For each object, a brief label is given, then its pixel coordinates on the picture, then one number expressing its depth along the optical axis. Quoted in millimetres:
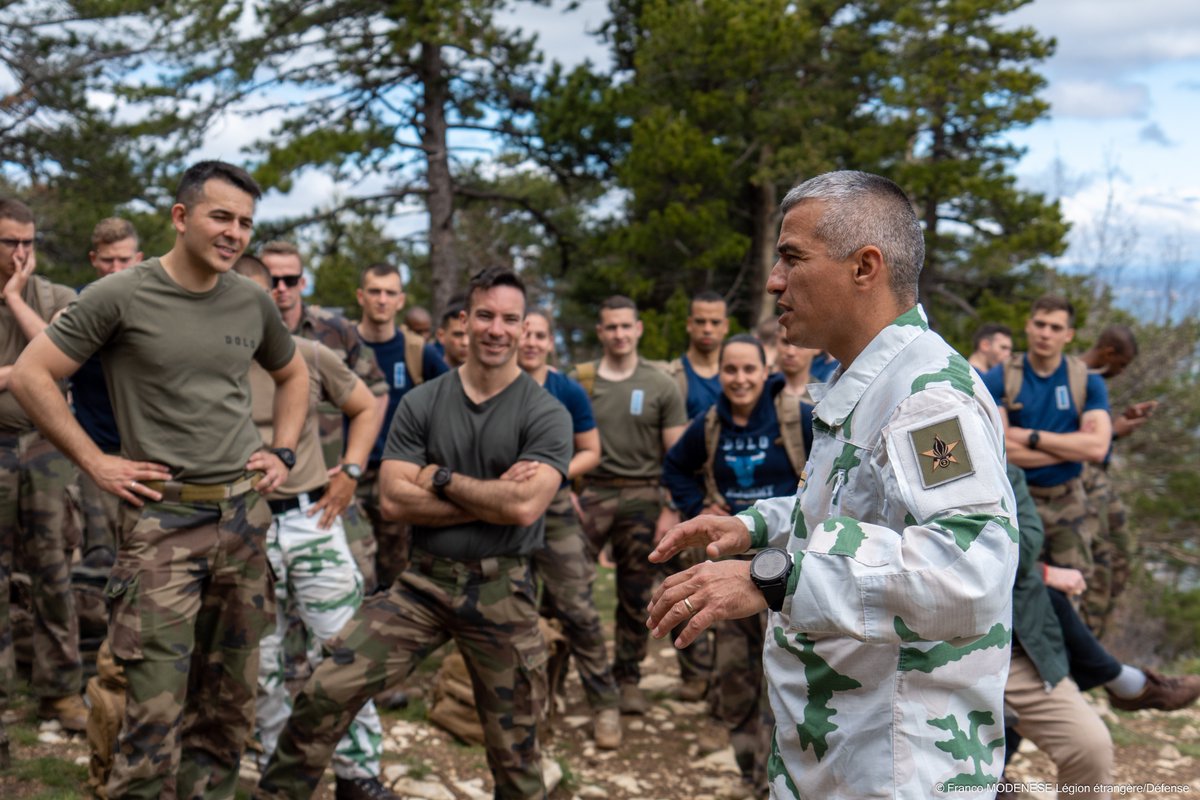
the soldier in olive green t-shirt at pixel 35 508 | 4965
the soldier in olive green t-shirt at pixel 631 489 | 6773
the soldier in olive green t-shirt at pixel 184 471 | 3732
